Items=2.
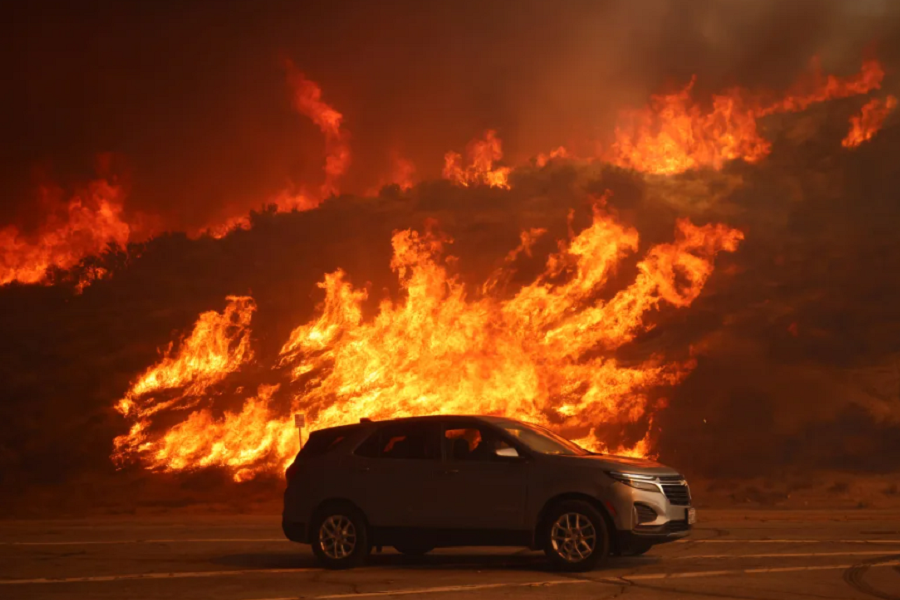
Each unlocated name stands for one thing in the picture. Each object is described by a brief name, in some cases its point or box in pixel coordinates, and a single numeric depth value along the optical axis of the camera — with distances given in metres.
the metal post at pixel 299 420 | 28.04
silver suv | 11.52
